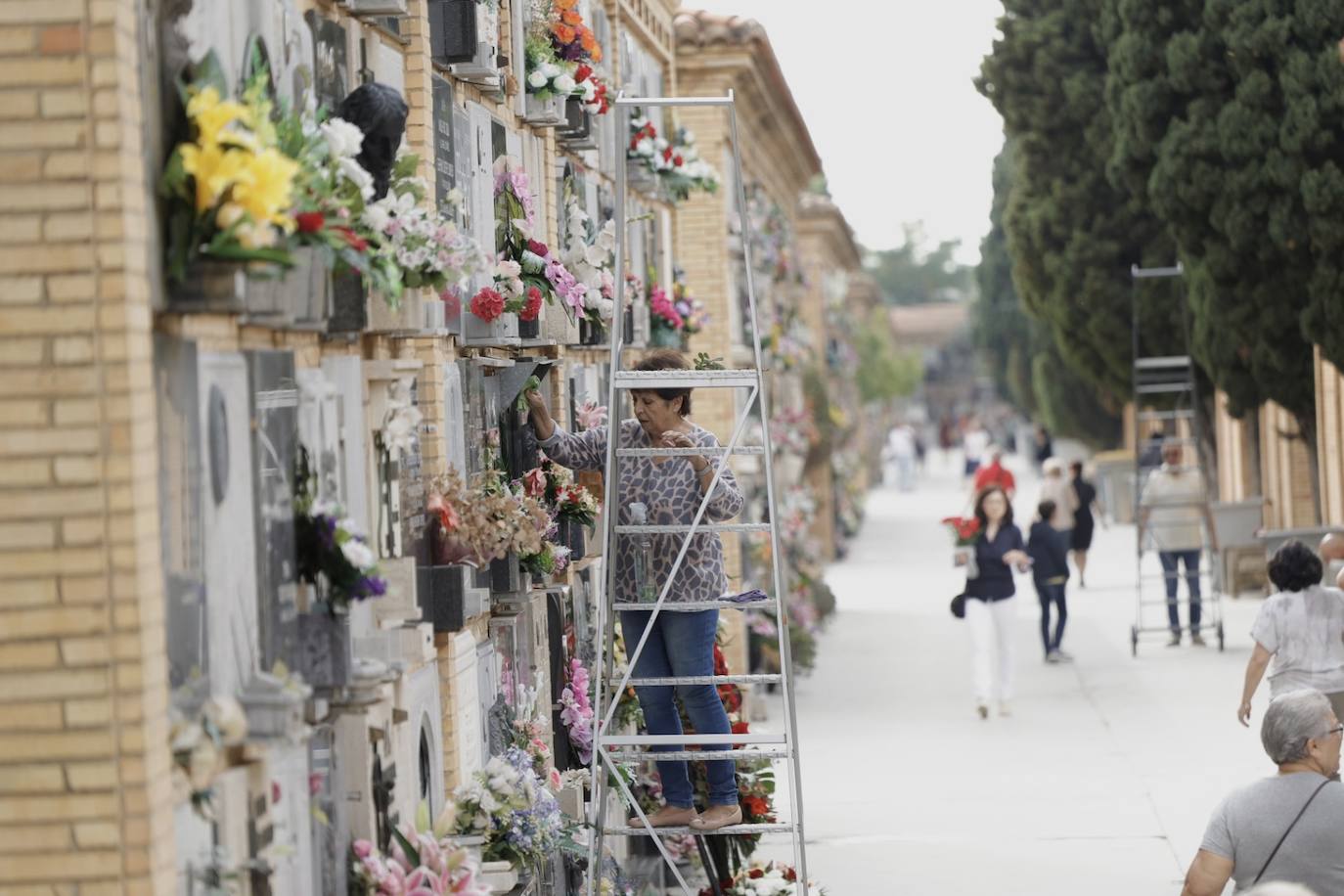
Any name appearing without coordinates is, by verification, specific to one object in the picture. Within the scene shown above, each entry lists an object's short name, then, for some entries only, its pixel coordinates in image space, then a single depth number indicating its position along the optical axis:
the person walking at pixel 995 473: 41.37
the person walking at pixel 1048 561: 39.06
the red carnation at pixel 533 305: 17.52
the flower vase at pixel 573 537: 19.34
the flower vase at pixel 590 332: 21.30
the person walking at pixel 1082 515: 49.19
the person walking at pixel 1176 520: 40.16
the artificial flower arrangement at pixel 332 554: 11.37
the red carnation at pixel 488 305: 15.97
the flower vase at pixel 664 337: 26.53
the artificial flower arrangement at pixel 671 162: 26.14
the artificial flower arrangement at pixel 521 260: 17.22
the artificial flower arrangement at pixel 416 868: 12.27
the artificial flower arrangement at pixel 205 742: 9.83
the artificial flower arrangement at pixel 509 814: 14.93
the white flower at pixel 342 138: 11.11
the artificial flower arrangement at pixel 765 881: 20.03
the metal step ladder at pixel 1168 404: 41.00
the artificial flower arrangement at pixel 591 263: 20.25
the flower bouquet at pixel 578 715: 19.86
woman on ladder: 17.28
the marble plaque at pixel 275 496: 10.82
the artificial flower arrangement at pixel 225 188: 9.49
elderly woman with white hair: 13.35
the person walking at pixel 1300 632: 20.81
